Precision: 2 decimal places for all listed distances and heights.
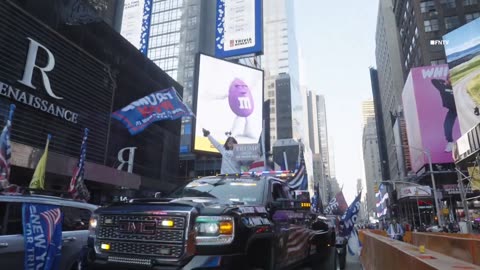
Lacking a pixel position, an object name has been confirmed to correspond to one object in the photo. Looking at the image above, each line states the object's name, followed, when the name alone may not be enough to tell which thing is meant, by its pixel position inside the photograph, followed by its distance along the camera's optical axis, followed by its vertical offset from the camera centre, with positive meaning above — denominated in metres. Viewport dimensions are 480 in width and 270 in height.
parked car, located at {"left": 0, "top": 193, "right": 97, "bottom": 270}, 5.92 -0.05
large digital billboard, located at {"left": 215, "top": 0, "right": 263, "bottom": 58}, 47.25 +23.41
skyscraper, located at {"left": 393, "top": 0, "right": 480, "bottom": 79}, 63.66 +33.64
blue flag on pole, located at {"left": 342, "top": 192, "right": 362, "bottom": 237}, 14.23 +0.37
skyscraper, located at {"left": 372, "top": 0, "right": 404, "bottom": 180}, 91.38 +38.58
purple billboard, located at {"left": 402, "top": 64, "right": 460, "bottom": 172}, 56.56 +16.88
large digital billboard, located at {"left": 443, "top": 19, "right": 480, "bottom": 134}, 33.50 +13.77
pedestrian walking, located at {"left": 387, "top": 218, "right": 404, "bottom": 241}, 25.28 -0.38
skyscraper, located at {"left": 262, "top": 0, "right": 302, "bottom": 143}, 121.31 +58.15
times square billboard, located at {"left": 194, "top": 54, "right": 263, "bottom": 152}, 39.75 +12.90
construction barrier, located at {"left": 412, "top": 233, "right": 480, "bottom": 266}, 8.75 -0.51
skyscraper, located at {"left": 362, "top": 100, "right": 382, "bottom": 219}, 166.00 +29.55
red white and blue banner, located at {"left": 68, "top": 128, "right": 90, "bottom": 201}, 13.99 +1.51
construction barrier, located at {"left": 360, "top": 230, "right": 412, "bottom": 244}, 19.19 -0.57
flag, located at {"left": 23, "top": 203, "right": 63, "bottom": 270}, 5.68 -0.16
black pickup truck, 4.45 -0.09
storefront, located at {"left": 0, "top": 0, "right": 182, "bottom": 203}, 17.25 +6.62
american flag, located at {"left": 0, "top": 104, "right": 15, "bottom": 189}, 11.42 +2.16
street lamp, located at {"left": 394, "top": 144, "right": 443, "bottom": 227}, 36.81 +0.73
